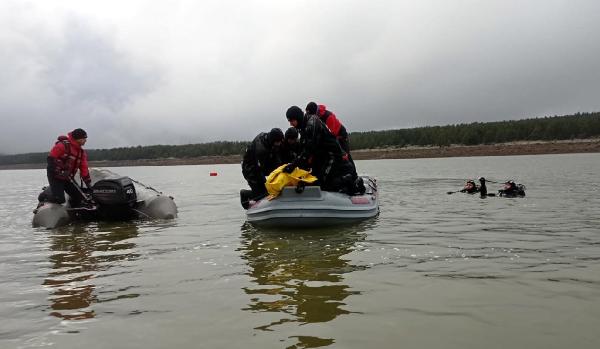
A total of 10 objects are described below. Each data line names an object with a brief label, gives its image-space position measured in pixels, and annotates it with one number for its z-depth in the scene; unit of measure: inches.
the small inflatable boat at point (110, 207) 422.9
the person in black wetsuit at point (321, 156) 367.2
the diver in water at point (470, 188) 625.6
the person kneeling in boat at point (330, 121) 390.1
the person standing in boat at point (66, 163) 415.2
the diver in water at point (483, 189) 578.9
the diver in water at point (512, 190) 562.3
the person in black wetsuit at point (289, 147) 376.5
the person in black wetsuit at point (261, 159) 387.2
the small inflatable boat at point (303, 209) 354.3
